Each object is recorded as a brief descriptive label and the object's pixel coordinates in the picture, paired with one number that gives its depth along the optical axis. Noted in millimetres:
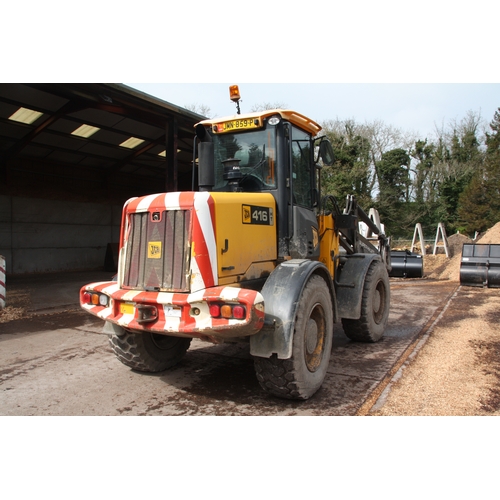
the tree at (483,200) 28328
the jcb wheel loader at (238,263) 3500
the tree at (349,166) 28469
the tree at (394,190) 31219
